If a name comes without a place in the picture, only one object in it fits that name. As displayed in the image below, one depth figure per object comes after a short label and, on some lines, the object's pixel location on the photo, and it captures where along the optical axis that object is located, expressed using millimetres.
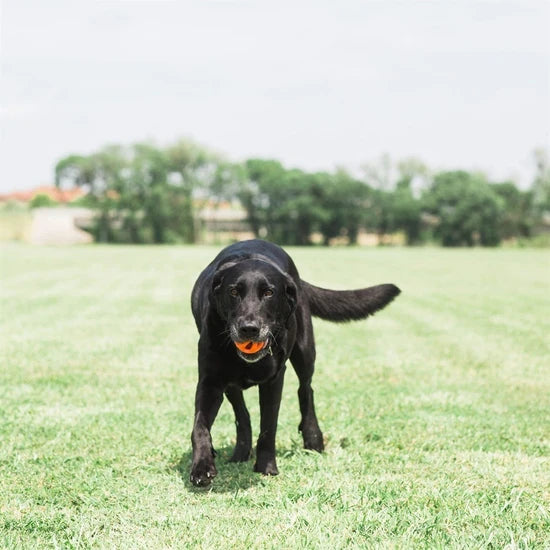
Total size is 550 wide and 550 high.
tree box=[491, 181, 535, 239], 93875
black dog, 3990
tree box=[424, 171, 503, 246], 87438
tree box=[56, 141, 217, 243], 85125
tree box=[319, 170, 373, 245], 86375
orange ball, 3881
